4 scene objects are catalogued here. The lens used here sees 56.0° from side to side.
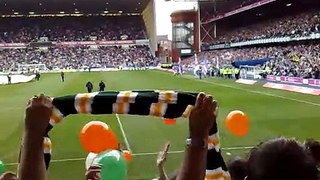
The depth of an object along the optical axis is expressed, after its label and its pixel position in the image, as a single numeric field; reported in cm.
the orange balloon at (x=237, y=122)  501
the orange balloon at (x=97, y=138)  312
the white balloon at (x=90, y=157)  354
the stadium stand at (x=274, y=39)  2969
